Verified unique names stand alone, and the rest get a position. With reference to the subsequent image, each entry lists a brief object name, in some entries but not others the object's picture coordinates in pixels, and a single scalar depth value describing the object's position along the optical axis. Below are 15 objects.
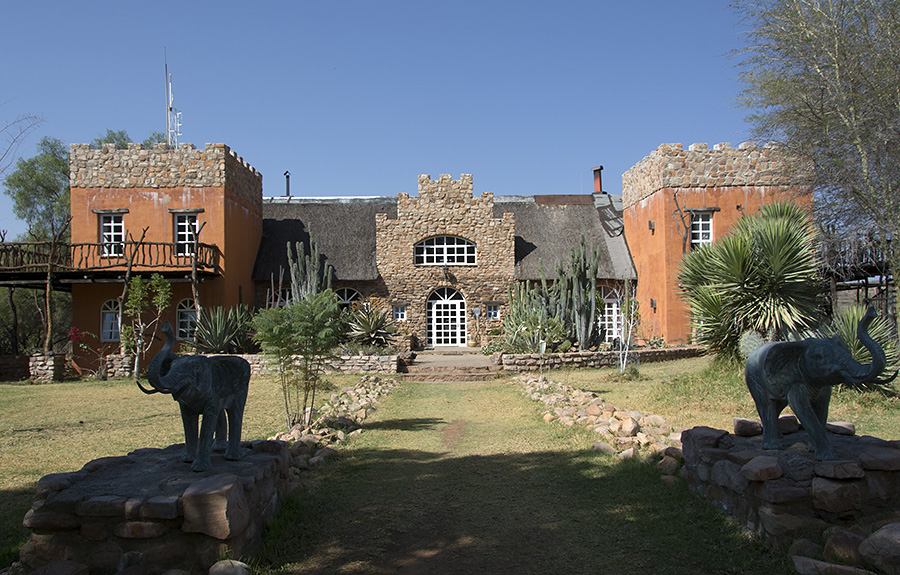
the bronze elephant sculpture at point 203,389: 4.55
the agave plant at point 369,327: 18.49
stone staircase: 16.03
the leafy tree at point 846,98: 11.10
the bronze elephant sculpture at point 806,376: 4.64
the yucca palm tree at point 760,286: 10.89
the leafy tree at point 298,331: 8.88
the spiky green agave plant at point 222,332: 17.62
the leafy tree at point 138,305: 17.23
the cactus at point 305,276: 19.47
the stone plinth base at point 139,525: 4.08
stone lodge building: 20.06
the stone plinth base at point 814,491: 4.43
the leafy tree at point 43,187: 29.73
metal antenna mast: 22.85
